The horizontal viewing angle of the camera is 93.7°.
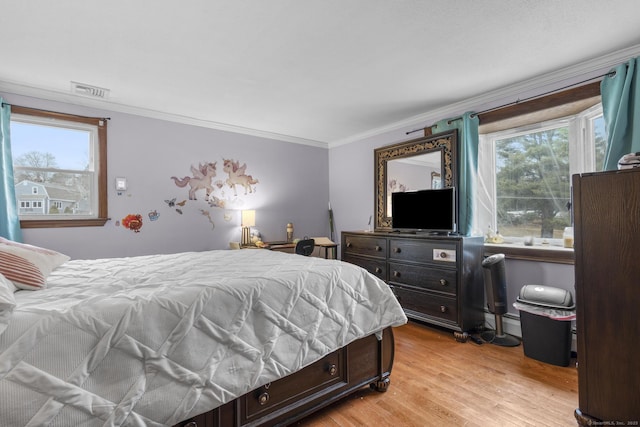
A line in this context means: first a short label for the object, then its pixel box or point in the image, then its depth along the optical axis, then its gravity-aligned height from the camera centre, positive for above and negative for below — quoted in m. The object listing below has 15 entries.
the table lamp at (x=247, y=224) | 4.15 -0.13
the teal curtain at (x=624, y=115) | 2.17 +0.71
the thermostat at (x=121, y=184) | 3.38 +0.36
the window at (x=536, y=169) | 2.72 +0.43
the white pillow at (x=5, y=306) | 0.91 -0.28
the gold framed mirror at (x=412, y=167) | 3.41 +0.58
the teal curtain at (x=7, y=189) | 2.71 +0.26
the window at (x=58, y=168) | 2.99 +0.51
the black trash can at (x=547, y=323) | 2.32 -0.88
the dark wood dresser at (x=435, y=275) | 2.84 -0.64
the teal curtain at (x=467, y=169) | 3.20 +0.46
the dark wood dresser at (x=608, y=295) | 1.46 -0.43
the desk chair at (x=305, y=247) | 3.89 -0.43
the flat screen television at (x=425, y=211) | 3.16 +0.03
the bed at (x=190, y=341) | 0.94 -0.51
